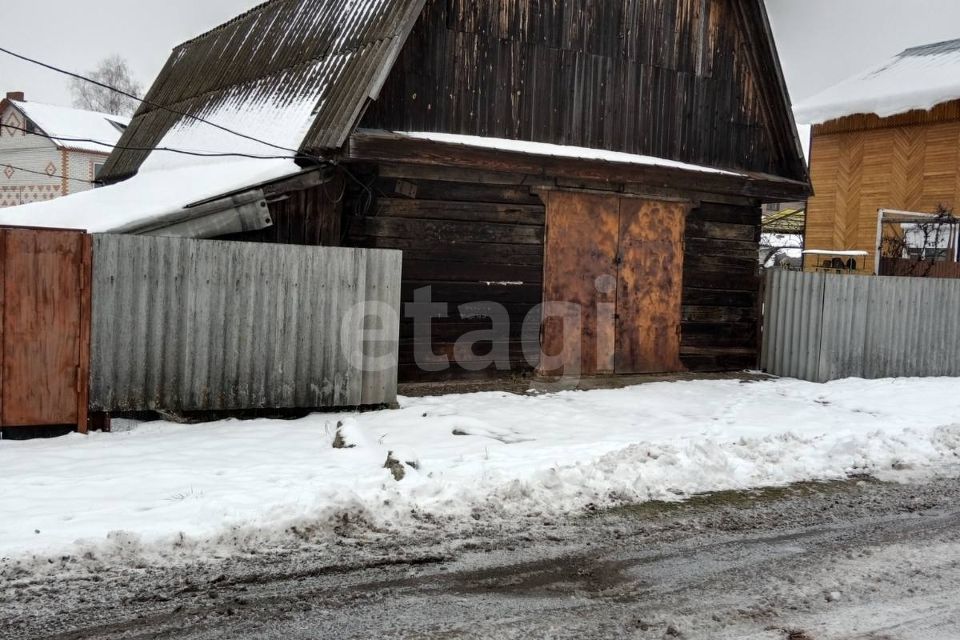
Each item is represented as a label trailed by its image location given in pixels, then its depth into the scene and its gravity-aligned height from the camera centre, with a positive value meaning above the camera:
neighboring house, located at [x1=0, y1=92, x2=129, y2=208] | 39.06 +5.20
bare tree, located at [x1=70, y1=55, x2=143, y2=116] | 61.69 +13.07
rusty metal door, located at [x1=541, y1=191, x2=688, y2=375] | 11.54 +0.00
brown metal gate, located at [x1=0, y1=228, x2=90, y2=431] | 7.16 -0.59
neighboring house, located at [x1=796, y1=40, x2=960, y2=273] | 20.09 +3.66
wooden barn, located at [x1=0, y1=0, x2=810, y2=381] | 10.20 +1.42
